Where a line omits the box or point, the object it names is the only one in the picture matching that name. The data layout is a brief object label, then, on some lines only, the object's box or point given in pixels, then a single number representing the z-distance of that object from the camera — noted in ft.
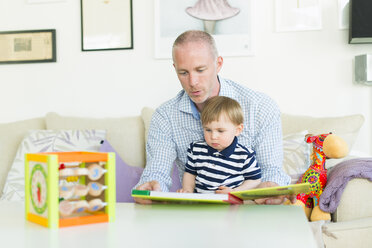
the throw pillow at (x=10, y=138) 8.91
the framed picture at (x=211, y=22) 9.43
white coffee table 2.94
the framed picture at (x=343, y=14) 9.07
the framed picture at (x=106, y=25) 9.96
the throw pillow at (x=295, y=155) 7.51
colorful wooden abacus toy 3.37
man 5.59
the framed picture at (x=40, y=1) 10.21
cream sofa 6.31
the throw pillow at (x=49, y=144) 8.40
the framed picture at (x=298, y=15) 9.18
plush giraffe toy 6.56
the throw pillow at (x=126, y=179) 7.64
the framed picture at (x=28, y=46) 10.24
